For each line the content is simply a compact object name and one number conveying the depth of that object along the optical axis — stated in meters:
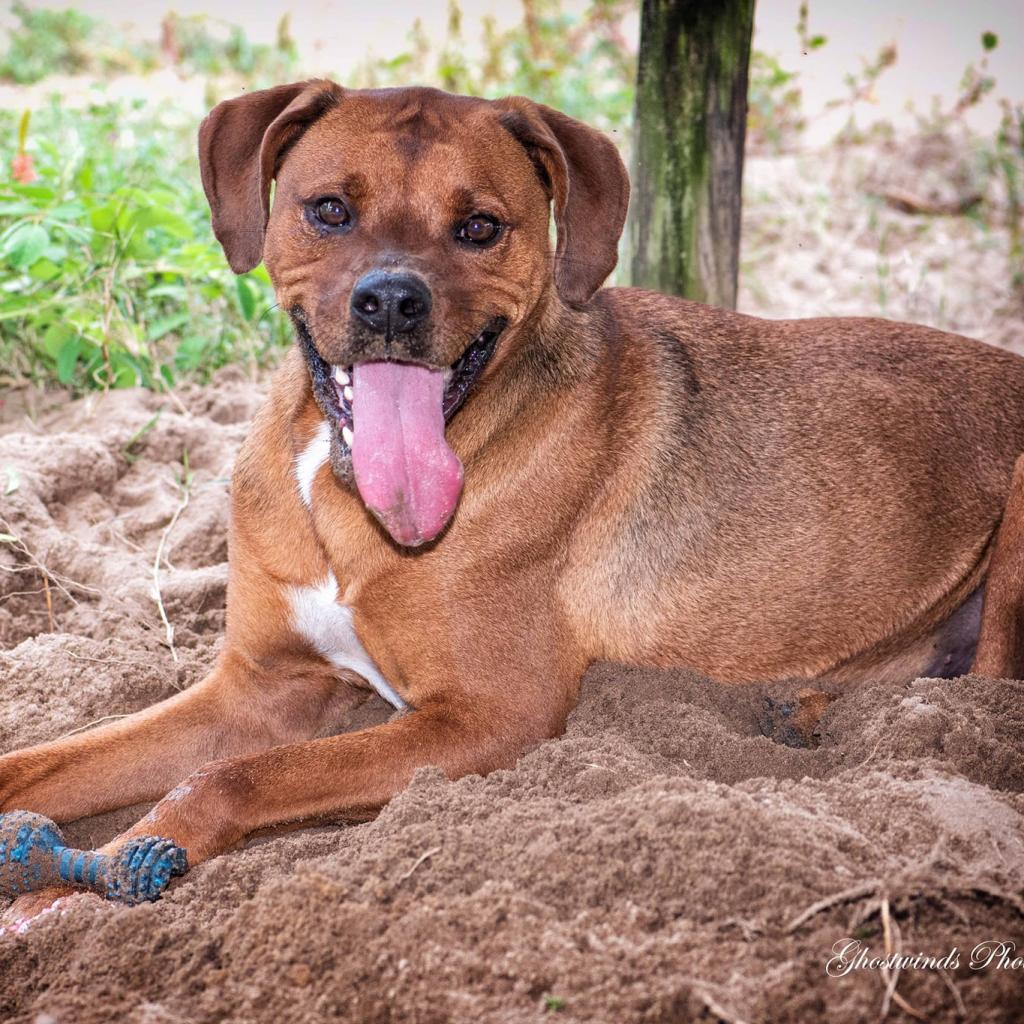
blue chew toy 3.08
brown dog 3.56
